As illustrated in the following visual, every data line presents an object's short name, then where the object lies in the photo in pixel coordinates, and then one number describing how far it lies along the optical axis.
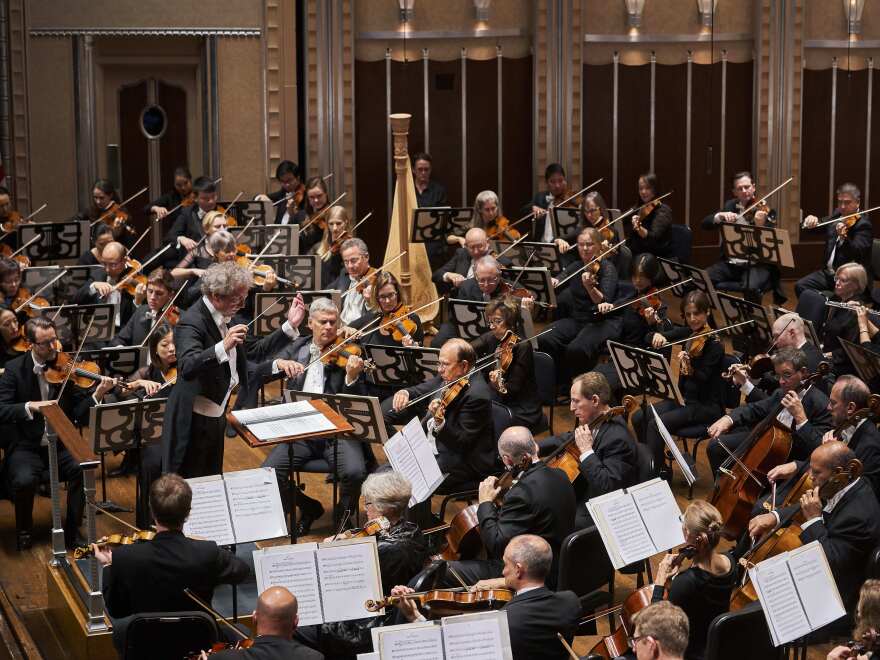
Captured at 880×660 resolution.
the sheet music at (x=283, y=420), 9.97
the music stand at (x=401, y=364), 12.28
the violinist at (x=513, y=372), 12.66
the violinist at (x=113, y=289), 15.28
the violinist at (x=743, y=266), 17.64
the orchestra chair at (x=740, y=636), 7.69
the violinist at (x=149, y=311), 13.84
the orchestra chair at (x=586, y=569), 9.08
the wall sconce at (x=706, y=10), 23.67
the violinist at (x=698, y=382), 13.08
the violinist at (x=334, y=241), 16.74
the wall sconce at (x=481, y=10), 23.39
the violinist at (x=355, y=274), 14.73
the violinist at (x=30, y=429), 11.88
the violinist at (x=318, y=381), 11.88
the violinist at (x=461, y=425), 11.36
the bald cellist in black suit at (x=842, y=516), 9.33
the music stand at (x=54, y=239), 18.05
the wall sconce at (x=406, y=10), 23.17
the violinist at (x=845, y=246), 17.13
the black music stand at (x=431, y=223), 17.39
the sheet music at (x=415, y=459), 10.05
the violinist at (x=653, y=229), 18.62
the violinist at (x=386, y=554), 8.54
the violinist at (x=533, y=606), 7.82
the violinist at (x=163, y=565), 8.24
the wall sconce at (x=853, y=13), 23.83
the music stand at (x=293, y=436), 9.84
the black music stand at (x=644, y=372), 11.85
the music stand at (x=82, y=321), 13.67
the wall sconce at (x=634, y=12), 23.53
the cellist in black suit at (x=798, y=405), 11.30
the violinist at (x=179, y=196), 20.36
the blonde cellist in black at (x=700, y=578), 8.15
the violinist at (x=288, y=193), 19.90
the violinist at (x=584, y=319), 15.36
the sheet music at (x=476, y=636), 7.12
